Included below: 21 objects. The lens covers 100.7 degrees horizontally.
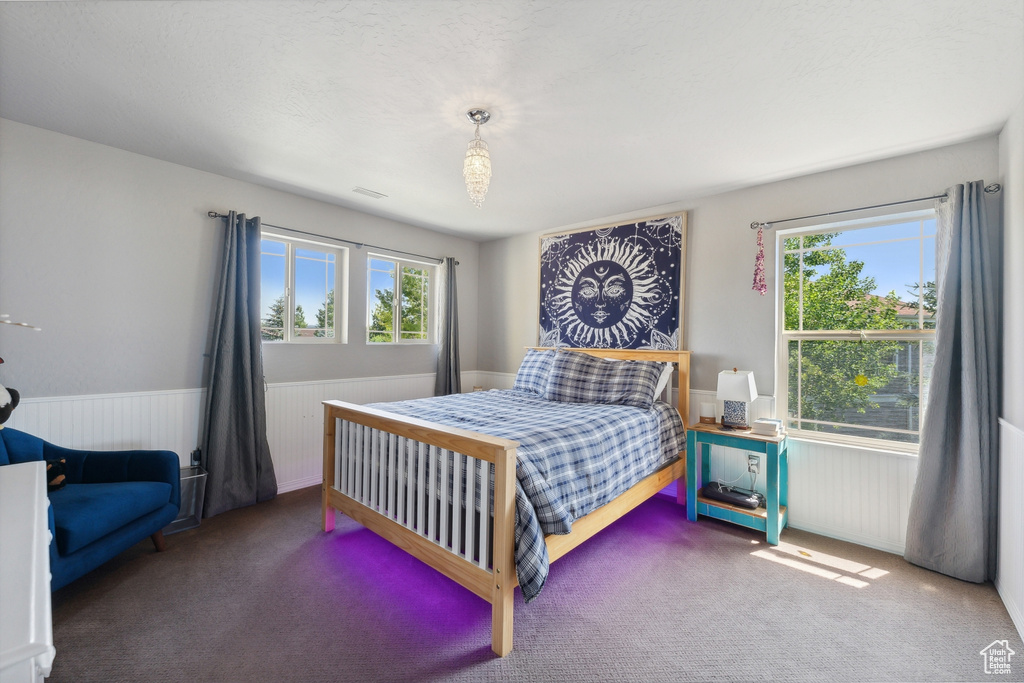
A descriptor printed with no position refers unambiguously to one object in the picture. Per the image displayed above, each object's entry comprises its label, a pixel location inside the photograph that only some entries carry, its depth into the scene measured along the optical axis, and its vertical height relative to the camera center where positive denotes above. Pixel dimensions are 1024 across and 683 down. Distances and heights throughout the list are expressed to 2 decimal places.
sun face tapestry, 3.40 +0.49
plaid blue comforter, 1.73 -0.56
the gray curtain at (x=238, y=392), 2.87 -0.37
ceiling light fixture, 2.04 +0.86
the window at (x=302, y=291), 3.38 +0.40
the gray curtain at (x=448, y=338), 4.39 +0.03
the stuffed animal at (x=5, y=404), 1.45 -0.24
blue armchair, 1.80 -0.78
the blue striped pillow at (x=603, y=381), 2.98 -0.28
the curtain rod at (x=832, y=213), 2.21 +0.84
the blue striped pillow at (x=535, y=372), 3.55 -0.26
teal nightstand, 2.60 -0.89
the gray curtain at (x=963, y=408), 2.14 -0.32
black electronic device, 2.74 -1.01
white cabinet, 0.67 -0.47
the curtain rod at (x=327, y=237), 2.92 +0.86
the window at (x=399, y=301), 4.00 +0.39
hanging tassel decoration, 2.94 +0.49
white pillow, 3.07 -0.27
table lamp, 2.81 -0.34
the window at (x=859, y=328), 2.53 +0.11
